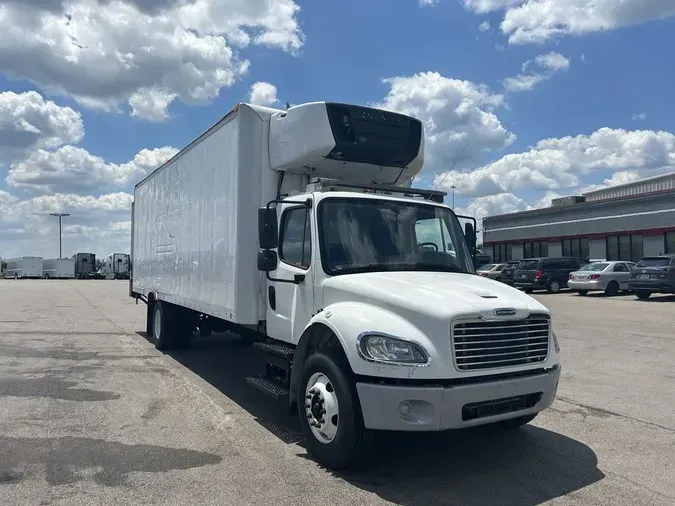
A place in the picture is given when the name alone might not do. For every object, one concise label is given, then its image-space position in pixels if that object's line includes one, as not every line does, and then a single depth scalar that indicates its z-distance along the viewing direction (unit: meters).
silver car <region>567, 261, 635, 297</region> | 25.08
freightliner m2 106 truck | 4.42
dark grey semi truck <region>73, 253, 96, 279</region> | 71.94
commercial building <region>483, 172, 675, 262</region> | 33.84
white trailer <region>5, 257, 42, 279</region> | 71.25
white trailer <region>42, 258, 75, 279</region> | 70.62
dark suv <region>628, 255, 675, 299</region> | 21.22
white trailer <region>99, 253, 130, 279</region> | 67.25
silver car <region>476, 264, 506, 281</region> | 32.62
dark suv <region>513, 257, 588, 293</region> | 27.86
